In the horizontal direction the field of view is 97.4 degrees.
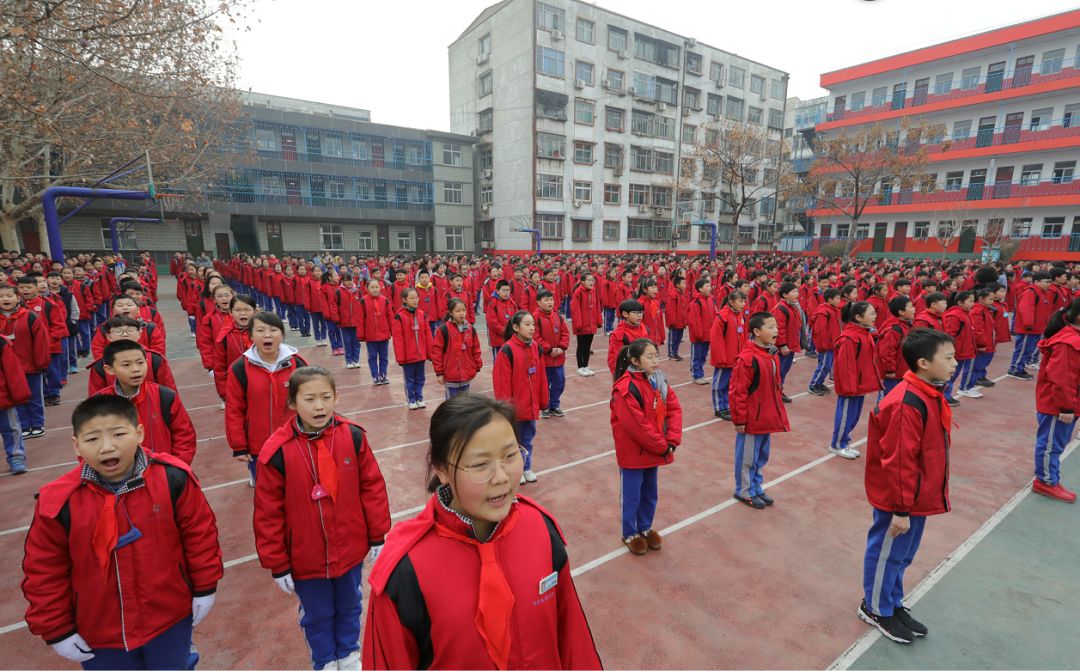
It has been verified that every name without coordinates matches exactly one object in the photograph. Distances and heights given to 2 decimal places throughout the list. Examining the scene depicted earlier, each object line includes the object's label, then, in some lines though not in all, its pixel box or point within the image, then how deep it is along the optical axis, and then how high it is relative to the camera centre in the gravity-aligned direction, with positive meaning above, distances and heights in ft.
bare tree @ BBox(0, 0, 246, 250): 25.21 +12.78
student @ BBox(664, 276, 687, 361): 33.71 -4.20
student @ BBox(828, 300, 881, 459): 18.31 -4.47
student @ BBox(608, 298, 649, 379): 18.86 -3.11
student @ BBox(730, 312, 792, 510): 14.40 -4.17
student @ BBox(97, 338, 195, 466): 11.03 -3.75
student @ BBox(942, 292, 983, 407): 23.48 -3.43
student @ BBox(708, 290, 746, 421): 23.27 -4.28
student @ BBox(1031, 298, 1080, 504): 14.80 -4.42
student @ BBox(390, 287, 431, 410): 22.99 -4.40
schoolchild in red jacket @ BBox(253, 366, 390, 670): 8.38 -4.62
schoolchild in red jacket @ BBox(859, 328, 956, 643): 9.69 -4.42
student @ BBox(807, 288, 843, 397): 25.83 -3.68
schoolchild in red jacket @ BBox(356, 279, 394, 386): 26.61 -3.88
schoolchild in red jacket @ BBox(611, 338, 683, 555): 11.83 -4.35
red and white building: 90.12 +24.32
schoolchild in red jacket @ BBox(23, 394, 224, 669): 6.73 -4.46
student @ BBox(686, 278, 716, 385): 28.55 -4.14
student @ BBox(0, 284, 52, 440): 18.92 -3.40
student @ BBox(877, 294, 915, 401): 19.20 -3.32
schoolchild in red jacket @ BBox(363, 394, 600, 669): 4.48 -3.06
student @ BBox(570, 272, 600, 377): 31.22 -4.24
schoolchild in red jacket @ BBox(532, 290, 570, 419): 22.70 -4.44
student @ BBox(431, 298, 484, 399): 19.74 -4.02
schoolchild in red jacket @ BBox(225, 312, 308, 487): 12.17 -3.58
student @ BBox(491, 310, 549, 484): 15.88 -4.06
